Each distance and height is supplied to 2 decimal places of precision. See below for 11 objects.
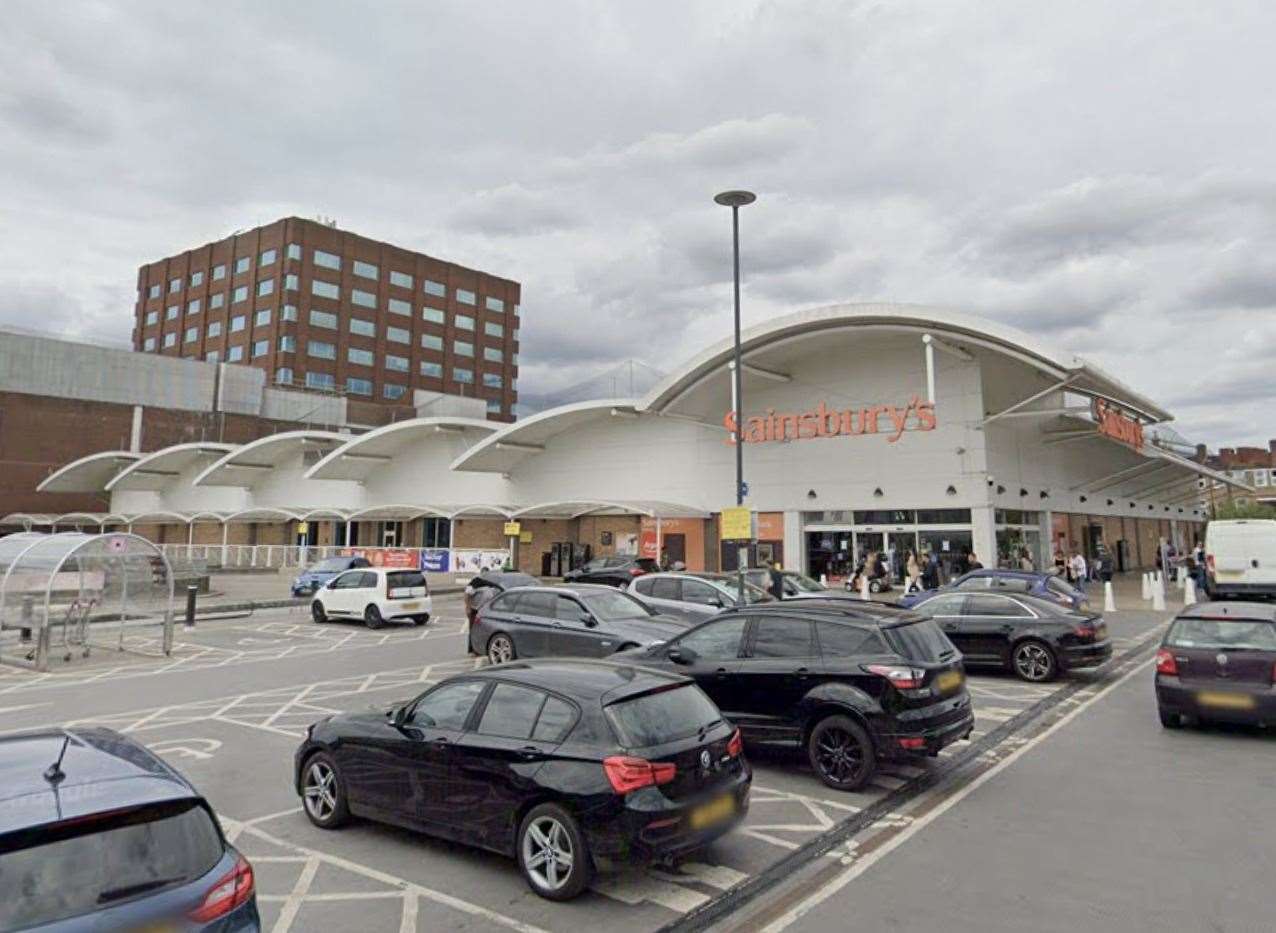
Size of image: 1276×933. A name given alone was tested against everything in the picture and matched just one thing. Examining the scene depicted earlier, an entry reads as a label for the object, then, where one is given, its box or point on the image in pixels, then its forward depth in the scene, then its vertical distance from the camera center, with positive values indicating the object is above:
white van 21.81 -0.29
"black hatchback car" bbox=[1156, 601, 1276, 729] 8.36 -1.32
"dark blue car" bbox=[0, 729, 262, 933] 2.68 -1.13
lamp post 13.81 +5.80
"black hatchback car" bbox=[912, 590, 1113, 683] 11.91 -1.34
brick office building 71.25 +22.76
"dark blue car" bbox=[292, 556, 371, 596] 28.03 -1.04
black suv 6.86 -1.25
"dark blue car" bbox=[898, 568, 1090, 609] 15.01 -0.76
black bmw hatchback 4.64 -1.42
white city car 20.14 -1.34
